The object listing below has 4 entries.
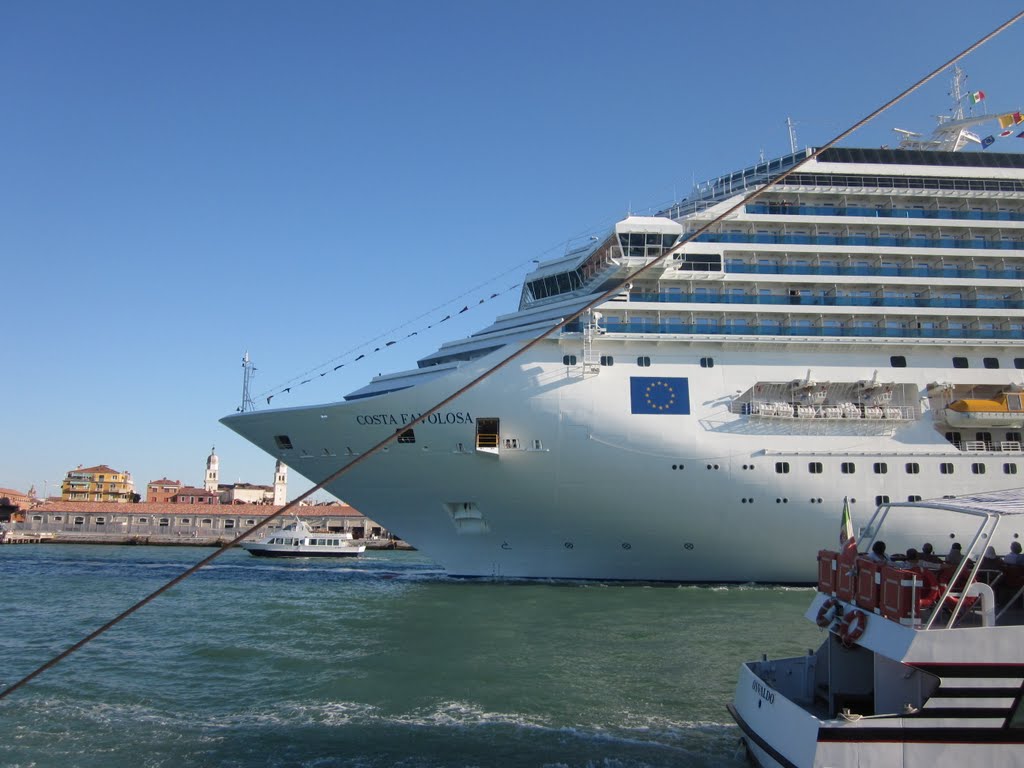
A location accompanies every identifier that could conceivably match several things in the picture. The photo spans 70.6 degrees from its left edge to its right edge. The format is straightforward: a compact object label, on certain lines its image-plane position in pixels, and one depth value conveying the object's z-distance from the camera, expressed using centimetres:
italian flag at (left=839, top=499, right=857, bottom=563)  862
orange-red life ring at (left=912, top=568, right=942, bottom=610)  724
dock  7088
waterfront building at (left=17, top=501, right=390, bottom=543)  7606
